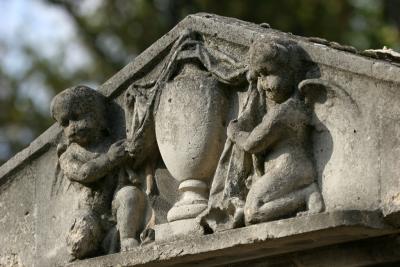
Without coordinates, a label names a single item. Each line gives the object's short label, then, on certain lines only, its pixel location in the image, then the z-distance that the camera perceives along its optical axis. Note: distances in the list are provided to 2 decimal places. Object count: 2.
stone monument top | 10.67
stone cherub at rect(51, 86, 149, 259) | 11.95
